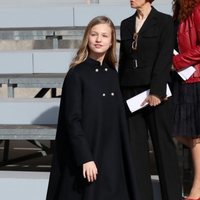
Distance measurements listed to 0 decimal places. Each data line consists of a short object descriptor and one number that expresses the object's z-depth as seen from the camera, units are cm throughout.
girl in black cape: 757
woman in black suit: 853
